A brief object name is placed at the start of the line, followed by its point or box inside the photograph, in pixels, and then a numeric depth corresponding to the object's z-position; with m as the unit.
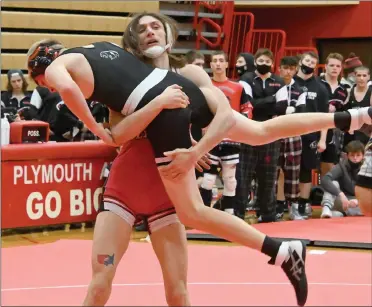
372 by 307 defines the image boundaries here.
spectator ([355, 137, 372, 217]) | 7.49
